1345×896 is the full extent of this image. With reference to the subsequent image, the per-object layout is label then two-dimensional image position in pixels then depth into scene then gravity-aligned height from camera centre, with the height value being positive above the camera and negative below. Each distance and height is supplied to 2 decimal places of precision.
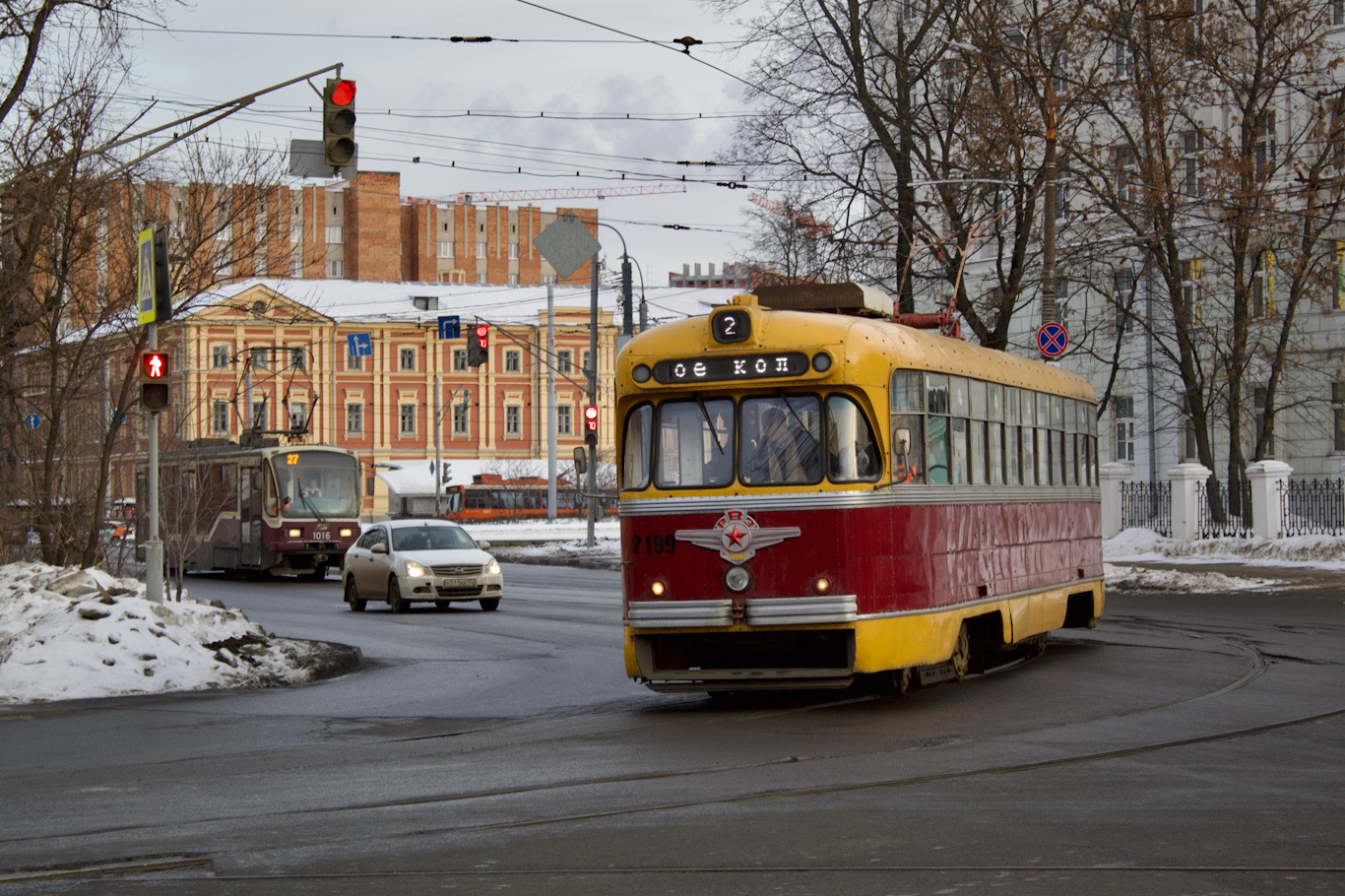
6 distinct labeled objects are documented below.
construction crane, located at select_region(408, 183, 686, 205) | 135.12 +27.74
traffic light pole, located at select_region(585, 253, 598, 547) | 46.59 +2.93
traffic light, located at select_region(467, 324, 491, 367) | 48.75 +4.43
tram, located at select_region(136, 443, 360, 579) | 40.06 -0.11
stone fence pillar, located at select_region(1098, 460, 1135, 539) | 39.97 -0.13
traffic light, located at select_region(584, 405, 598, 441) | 45.56 +1.98
